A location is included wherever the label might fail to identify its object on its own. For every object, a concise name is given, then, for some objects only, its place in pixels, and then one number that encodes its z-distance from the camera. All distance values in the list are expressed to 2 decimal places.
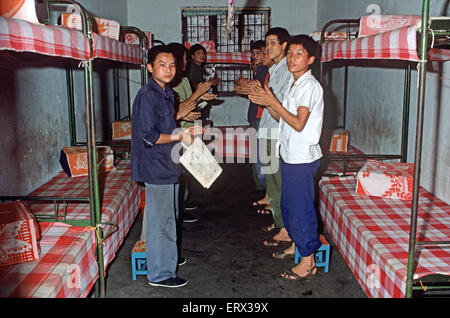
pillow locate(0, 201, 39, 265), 2.39
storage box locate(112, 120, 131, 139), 5.90
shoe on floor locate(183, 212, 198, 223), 4.57
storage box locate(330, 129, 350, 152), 5.36
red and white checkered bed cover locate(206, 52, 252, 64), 7.74
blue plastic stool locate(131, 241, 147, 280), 3.19
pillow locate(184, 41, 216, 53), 8.28
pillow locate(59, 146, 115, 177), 4.29
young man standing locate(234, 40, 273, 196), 4.42
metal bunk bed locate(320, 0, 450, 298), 2.05
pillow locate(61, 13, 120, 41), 3.71
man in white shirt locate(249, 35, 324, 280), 2.85
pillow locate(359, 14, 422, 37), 3.51
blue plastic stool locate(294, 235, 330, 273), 3.28
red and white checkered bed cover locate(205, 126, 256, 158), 7.60
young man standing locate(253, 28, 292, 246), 3.67
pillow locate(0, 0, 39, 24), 2.18
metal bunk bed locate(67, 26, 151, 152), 4.63
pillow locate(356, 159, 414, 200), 3.61
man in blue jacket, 2.72
